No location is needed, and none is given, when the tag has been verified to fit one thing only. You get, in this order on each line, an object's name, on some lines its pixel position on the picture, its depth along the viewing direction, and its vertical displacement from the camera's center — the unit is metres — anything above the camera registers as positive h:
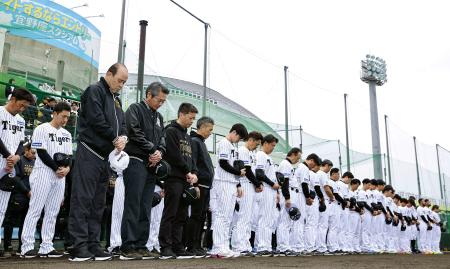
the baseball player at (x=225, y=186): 5.69 +0.45
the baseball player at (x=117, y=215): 5.15 +0.03
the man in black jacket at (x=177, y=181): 4.97 +0.45
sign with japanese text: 10.51 +7.97
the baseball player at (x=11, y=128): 4.60 +0.99
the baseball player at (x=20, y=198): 5.57 +0.25
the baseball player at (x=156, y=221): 6.04 -0.04
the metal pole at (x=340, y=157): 16.25 +2.38
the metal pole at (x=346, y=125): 19.64 +4.46
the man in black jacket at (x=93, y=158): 3.93 +0.56
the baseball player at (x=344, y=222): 9.51 -0.05
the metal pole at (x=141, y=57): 9.93 +4.37
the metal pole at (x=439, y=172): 22.52 +2.71
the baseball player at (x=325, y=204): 8.52 +0.31
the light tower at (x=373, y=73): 31.34 +12.30
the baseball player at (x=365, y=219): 10.53 +0.03
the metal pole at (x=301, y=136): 14.46 +2.83
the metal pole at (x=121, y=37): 10.64 +4.67
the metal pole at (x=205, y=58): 12.95 +4.94
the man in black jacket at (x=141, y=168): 4.45 +0.54
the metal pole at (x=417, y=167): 21.54 +2.82
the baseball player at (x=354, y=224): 9.91 -0.10
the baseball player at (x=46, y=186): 4.55 +0.34
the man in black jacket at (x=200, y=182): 5.68 +0.50
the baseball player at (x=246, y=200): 6.12 +0.28
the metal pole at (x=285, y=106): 16.31 +4.38
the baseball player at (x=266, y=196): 6.81 +0.38
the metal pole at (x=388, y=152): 19.90 +3.51
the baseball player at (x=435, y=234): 14.71 -0.46
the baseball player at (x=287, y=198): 7.35 +0.38
